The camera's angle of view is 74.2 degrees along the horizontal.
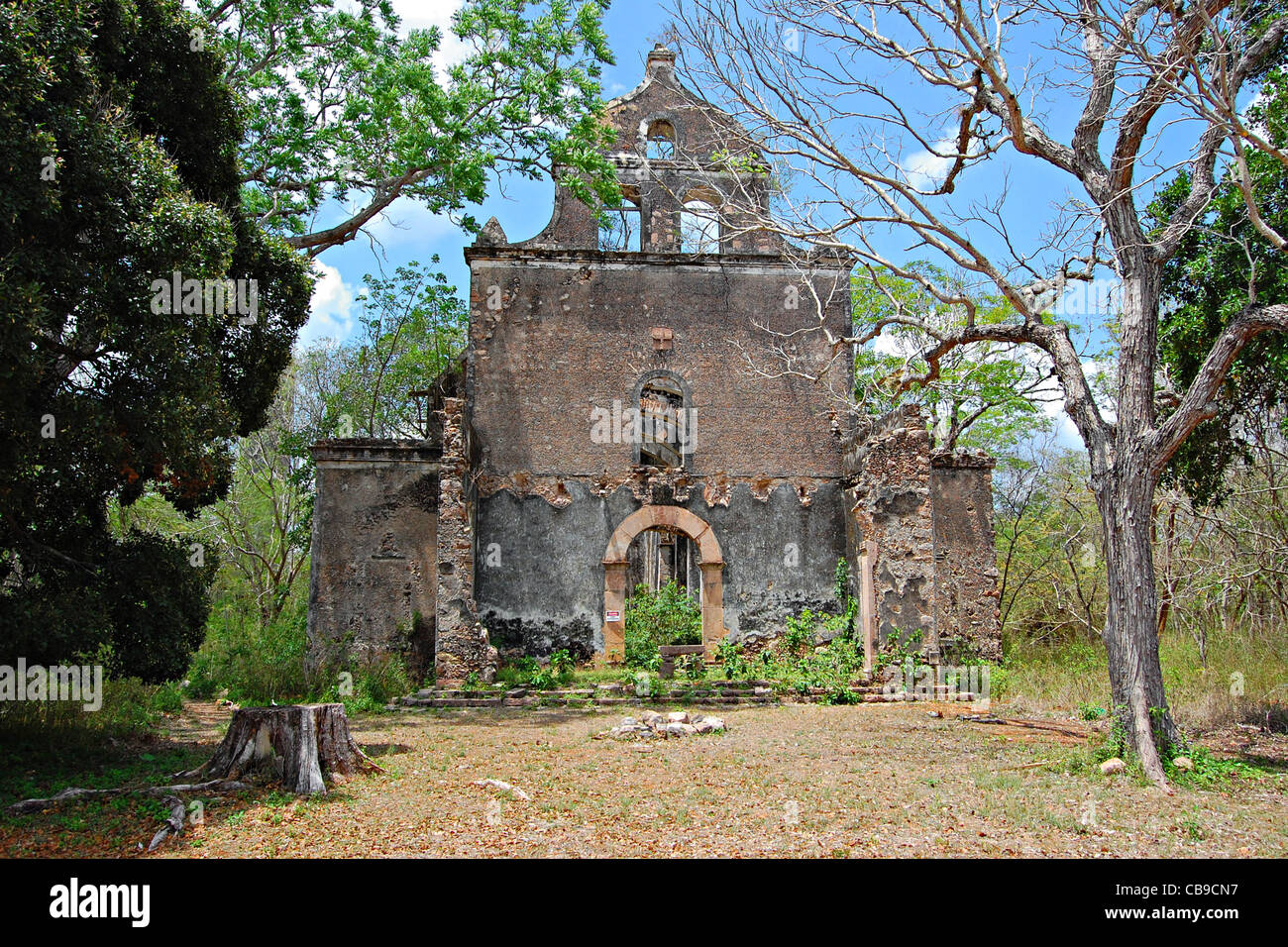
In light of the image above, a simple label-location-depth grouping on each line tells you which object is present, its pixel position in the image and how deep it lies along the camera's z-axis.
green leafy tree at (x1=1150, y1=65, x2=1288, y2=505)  7.63
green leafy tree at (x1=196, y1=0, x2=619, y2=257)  11.84
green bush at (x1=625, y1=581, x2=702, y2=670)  14.27
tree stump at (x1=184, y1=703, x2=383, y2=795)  6.52
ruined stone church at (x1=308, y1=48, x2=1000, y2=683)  13.60
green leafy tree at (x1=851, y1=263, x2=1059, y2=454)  19.22
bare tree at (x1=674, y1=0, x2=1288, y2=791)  6.81
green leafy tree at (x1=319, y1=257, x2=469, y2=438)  21.11
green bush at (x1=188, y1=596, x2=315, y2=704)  12.65
